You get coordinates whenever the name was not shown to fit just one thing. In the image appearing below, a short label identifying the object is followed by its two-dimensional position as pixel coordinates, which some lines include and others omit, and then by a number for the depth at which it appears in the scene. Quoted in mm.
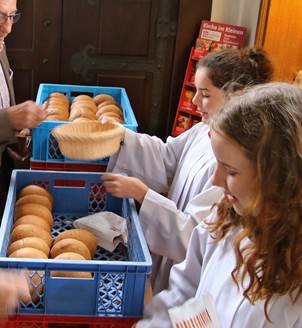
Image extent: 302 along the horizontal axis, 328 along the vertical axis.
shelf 3316
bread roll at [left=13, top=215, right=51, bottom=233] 1582
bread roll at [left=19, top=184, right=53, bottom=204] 1757
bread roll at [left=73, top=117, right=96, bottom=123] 2079
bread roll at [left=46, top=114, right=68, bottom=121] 2176
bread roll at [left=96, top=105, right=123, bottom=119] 2381
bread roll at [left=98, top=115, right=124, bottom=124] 2064
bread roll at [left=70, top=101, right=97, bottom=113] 2393
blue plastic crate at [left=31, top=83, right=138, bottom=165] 2072
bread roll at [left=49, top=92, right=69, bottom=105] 2515
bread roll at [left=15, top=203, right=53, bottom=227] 1653
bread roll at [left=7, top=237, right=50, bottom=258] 1437
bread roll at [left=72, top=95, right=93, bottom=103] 2544
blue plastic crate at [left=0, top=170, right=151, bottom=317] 1283
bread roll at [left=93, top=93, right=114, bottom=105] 2588
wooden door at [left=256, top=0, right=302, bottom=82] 2879
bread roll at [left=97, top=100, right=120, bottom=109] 2507
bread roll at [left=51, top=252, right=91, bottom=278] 1310
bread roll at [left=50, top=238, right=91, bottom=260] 1473
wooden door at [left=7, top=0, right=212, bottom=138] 3244
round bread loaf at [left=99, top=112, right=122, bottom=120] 2324
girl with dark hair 1728
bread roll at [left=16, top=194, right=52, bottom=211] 1708
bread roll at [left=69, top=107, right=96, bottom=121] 2262
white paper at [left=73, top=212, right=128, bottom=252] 1627
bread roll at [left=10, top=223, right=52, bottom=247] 1509
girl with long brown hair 1062
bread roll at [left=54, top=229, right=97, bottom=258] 1563
